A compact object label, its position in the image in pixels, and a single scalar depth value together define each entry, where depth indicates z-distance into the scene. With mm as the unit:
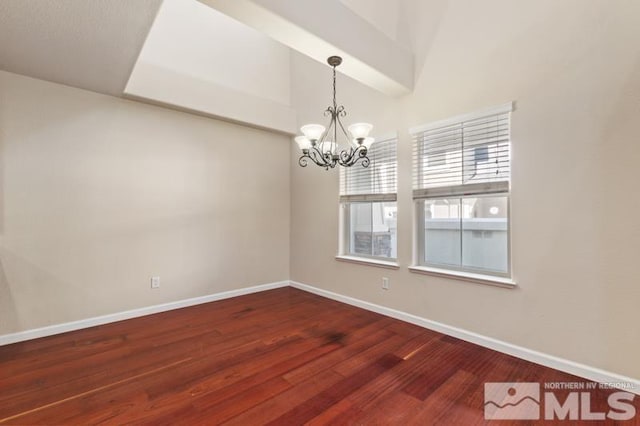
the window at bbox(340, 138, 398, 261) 3609
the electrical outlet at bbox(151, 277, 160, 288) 3573
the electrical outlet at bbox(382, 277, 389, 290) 3506
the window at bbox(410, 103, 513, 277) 2689
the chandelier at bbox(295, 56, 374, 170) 2510
